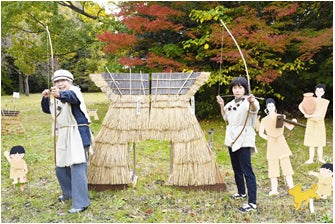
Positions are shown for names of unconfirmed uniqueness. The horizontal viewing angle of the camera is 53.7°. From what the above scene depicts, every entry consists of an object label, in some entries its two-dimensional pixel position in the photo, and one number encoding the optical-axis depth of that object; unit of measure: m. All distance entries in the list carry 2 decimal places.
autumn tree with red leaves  7.30
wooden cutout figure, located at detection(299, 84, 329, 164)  4.76
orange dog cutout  3.71
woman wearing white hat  3.80
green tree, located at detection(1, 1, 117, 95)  11.20
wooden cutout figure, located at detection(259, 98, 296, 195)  4.12
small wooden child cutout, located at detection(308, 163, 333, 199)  3.82
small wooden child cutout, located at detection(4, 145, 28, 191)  4.38
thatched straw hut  4.39
